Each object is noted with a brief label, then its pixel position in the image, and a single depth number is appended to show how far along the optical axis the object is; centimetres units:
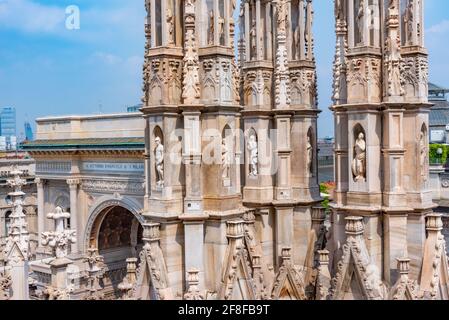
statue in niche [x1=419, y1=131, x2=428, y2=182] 1217
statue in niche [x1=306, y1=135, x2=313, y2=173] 1519
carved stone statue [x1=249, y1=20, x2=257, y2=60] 1492
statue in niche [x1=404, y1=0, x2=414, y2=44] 1212
